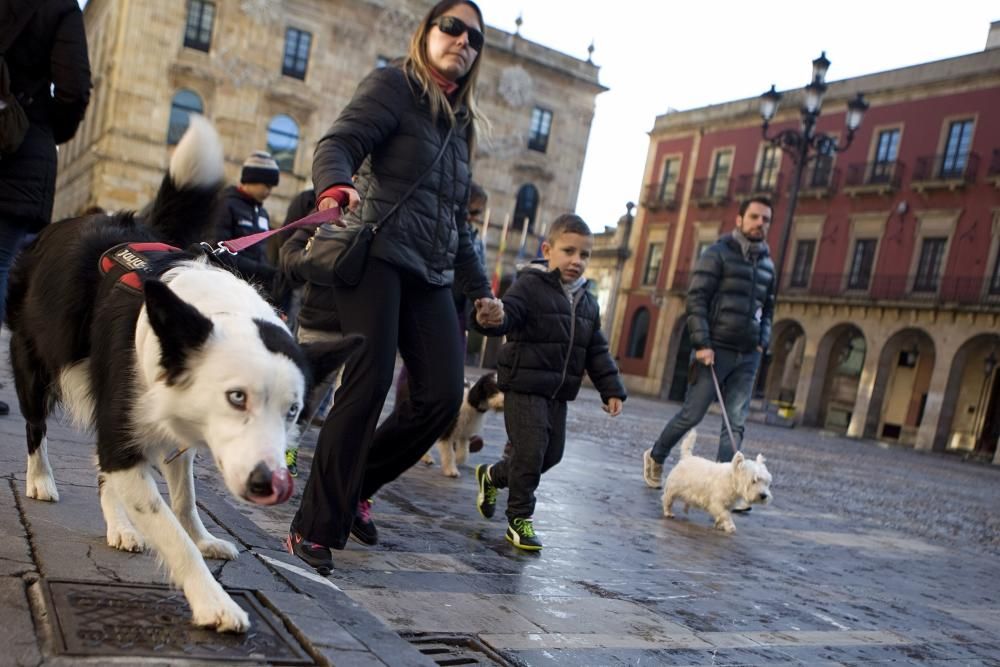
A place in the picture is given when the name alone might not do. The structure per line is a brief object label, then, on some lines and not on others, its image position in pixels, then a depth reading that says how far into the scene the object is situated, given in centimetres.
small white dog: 639
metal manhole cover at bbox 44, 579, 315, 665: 221
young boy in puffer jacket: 501
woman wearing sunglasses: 362
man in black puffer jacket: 762
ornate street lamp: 1959
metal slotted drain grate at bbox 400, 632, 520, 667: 296
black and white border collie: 232
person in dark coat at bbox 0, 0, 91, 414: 409
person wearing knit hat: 690
